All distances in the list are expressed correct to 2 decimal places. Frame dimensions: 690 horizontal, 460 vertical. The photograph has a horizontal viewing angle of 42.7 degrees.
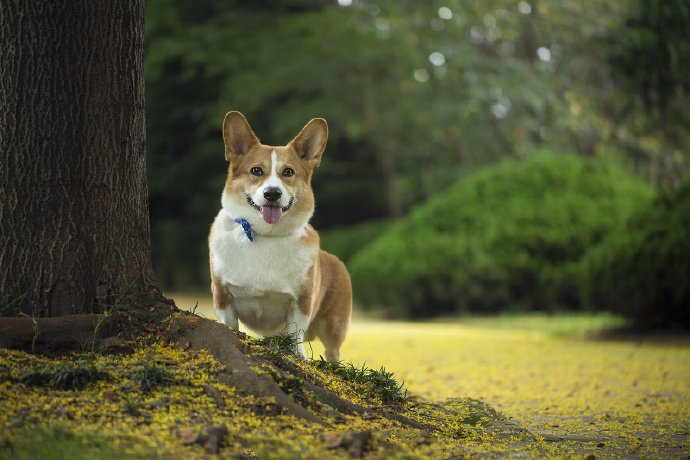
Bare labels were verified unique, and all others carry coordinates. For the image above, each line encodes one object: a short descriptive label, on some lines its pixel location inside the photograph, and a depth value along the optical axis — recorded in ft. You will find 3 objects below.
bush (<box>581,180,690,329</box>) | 37.78
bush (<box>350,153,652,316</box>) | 51.29
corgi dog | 18.52
